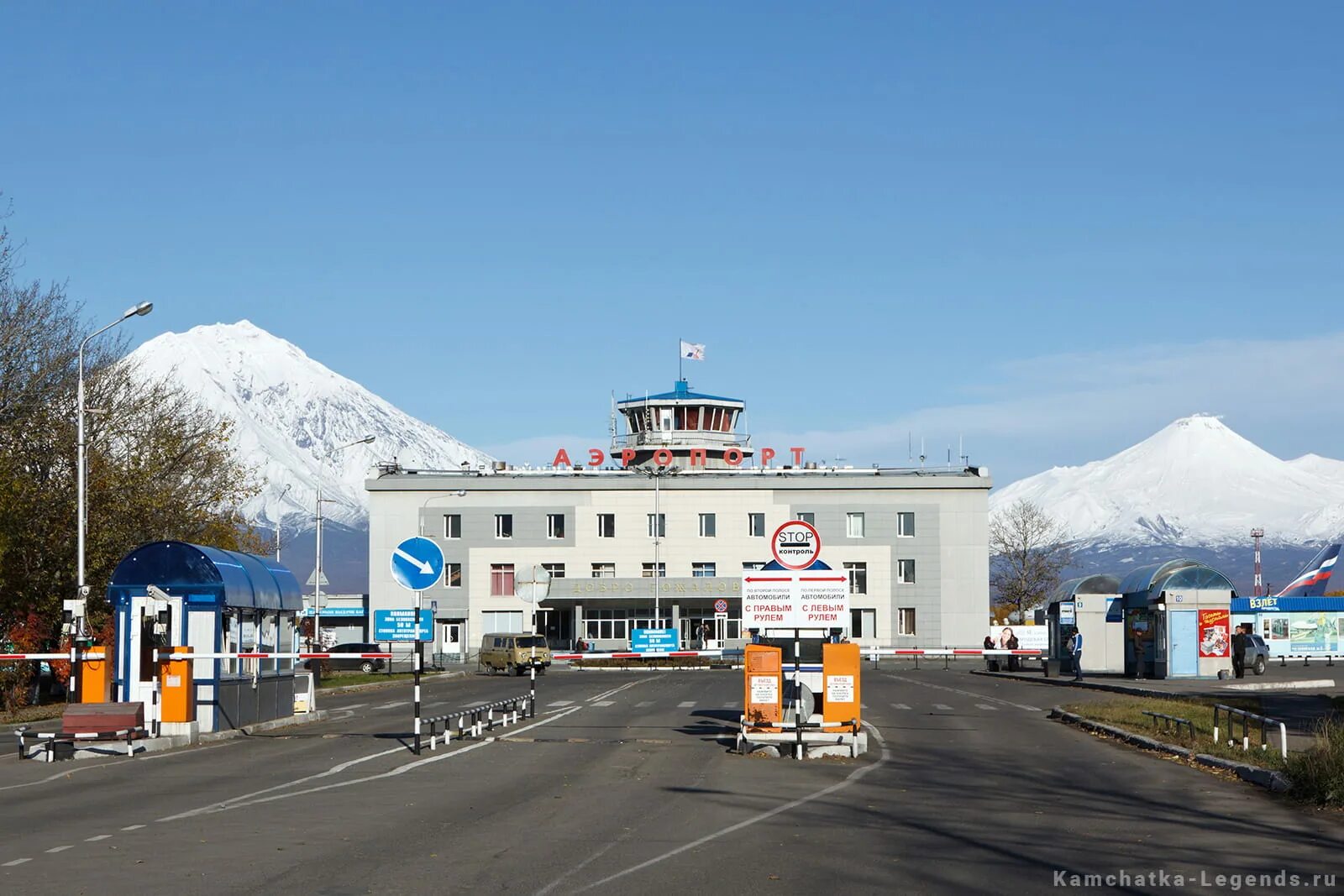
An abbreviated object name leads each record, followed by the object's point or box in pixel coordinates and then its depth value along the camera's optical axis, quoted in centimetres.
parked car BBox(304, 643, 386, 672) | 7350
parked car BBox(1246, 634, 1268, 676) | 5397
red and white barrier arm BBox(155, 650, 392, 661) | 2458
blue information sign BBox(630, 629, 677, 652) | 7094
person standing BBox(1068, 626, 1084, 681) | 5047
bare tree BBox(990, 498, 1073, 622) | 12488
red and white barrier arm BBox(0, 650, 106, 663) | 3028
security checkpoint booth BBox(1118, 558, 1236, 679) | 4762
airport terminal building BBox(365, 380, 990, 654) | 9356
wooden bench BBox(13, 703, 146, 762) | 2295
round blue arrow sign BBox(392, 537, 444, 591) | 2464
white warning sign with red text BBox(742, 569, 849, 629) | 2330
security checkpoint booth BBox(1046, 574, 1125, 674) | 5372
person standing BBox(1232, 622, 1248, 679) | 4841
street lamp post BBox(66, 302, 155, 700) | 3326
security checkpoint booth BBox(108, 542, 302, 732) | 2506
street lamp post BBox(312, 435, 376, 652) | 6190
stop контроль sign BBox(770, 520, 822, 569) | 2302
